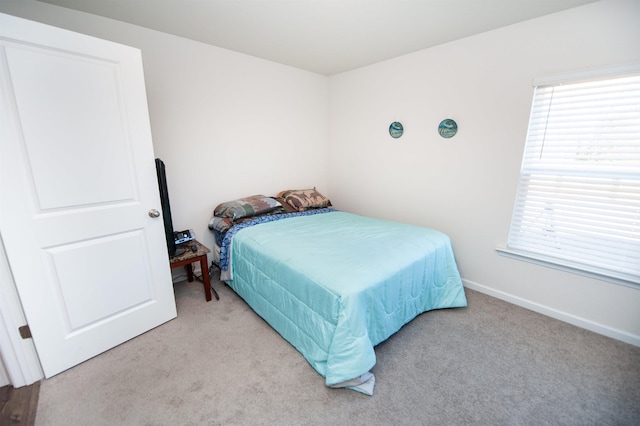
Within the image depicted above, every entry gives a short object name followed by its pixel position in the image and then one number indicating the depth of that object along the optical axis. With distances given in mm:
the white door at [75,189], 1384
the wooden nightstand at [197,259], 2164
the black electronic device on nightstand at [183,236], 2406
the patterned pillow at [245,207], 2684
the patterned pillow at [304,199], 3143
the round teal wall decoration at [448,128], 2531
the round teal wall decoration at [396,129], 2953
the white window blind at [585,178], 1806
